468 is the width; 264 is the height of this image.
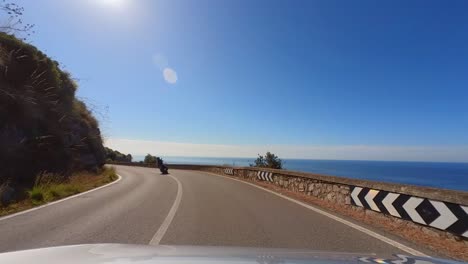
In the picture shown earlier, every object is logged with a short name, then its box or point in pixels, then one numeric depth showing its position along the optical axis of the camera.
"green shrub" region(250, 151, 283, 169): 45.11
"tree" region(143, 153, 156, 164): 72.03
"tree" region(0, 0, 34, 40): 15.03
